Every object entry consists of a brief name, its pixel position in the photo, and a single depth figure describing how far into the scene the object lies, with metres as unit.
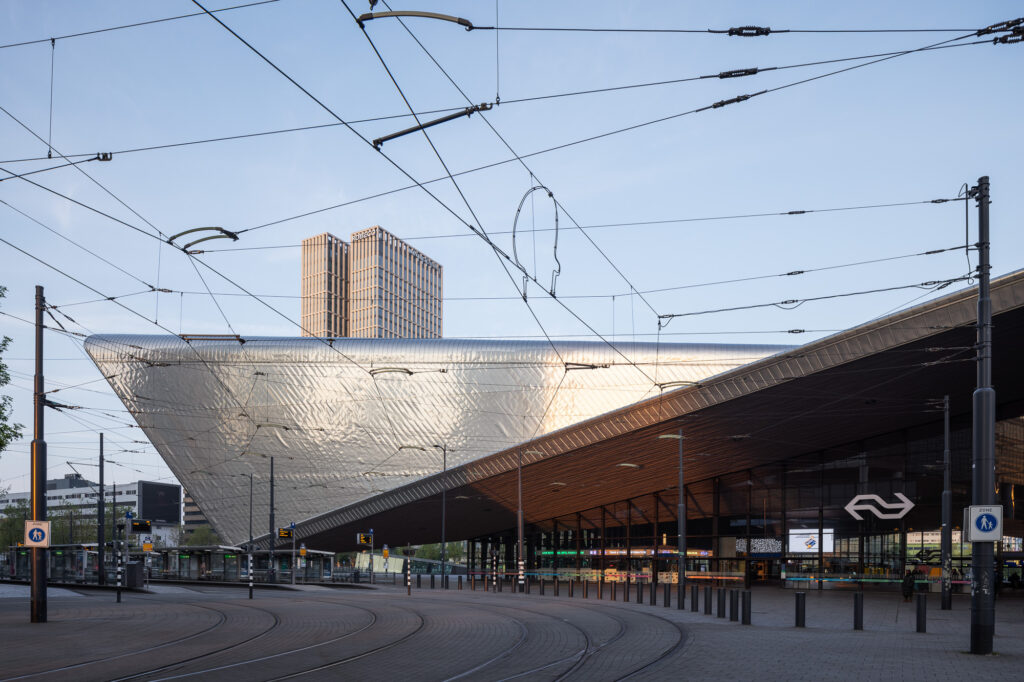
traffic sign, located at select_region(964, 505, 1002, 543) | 14.33
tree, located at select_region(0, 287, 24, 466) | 26.70
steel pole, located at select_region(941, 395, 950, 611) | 27.69
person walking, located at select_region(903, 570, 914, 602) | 33.62
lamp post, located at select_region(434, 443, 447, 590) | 46.05
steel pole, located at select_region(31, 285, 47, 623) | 20.09
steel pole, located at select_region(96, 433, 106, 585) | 42.59
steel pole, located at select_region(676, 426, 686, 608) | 28.75
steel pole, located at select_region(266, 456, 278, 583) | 50.25
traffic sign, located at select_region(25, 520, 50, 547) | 20.05
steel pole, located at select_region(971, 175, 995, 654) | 14.41
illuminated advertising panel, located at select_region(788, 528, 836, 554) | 42.66
